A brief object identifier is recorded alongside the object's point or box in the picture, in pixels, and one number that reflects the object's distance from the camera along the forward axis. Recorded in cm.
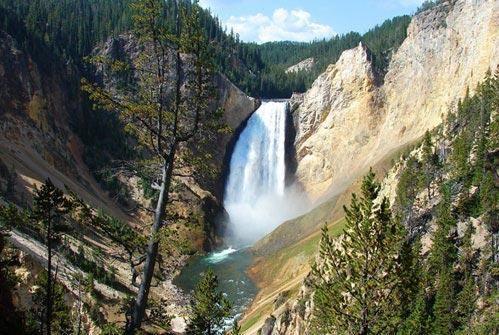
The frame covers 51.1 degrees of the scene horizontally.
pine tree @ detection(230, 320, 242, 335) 2704
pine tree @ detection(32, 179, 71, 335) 1909
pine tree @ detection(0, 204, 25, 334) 1506
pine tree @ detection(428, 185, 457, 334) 3619
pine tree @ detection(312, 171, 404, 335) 1614
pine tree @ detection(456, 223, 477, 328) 3647
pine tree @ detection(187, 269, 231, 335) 3030
